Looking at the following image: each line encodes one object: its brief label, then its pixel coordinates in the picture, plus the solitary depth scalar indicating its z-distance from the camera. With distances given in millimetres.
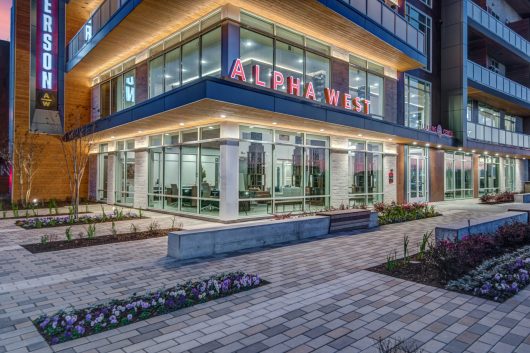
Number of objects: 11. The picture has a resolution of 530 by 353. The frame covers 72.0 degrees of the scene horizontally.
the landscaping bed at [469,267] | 5801
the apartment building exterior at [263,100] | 13164
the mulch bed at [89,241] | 8953
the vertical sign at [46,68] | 20992
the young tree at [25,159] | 19406
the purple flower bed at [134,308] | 4242
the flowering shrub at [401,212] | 13747
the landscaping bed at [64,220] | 12375
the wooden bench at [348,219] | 11203
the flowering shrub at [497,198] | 23116
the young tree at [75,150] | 13453
